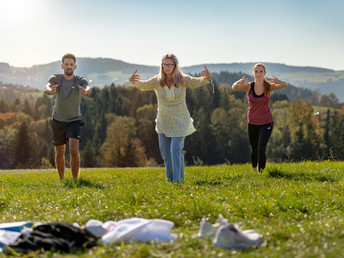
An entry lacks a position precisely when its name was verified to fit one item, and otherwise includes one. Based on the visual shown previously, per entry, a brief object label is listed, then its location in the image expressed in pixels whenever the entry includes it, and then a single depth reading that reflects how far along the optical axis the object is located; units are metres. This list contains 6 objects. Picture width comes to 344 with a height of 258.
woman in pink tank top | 10.34
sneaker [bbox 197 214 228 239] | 4.40
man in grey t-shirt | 9.84
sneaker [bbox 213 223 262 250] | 4.15
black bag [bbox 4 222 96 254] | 4.28
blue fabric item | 5.29
